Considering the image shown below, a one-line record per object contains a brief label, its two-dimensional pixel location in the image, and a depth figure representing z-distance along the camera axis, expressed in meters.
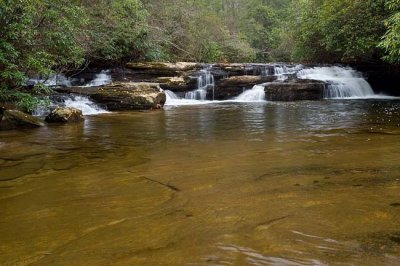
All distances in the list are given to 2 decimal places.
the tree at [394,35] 7.84
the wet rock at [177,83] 16.70
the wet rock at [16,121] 8.93
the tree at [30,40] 8.73
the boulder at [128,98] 13.27
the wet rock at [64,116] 10.18
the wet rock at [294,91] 16.45
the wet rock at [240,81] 17.62
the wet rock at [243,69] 18.55
